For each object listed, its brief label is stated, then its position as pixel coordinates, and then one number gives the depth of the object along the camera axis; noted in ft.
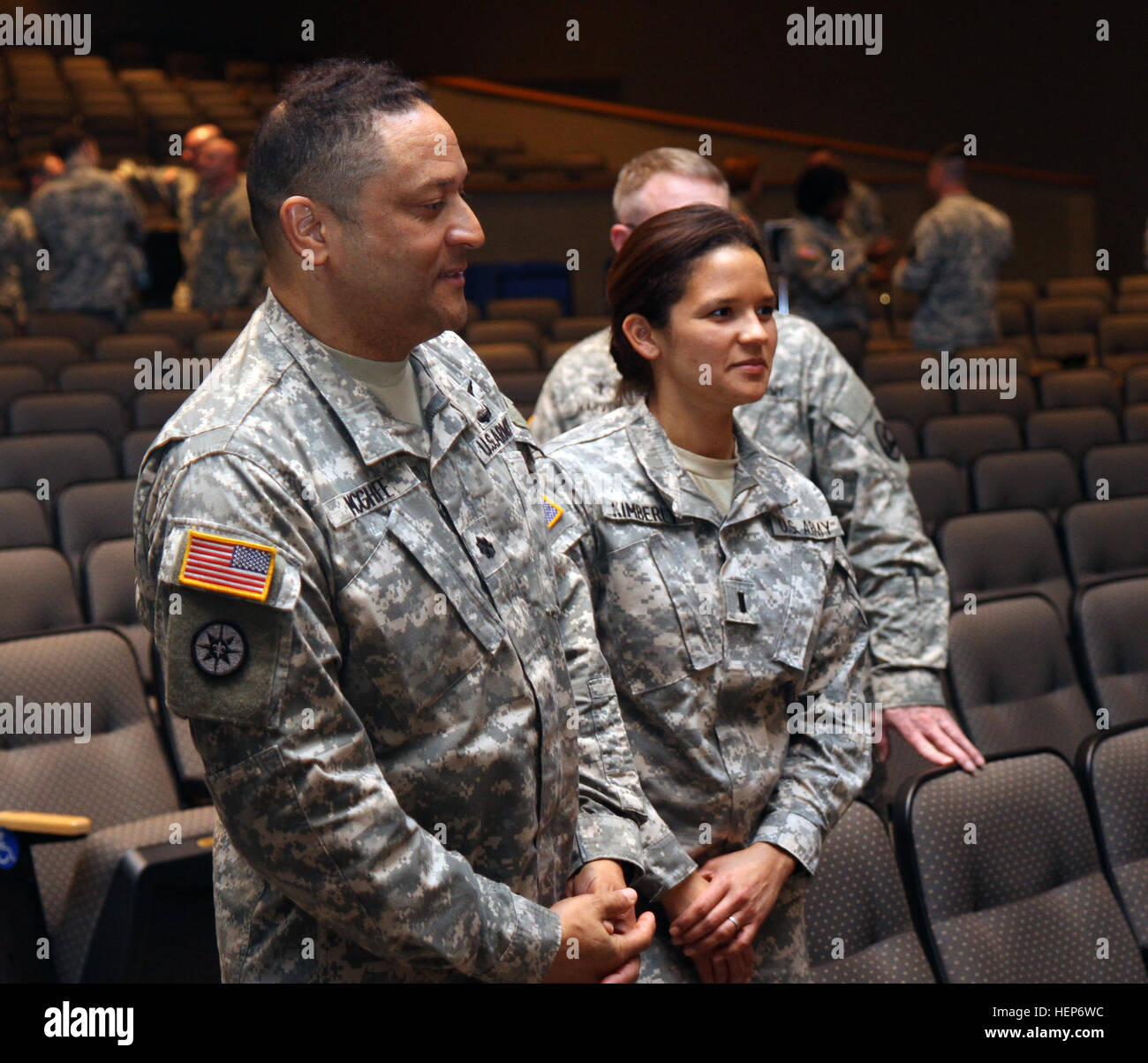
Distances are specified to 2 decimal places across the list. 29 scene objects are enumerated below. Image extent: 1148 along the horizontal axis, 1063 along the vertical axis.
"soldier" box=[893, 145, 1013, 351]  20.79
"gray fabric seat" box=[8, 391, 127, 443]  14.43
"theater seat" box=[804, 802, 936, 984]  6.06
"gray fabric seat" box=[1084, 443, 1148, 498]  13.47
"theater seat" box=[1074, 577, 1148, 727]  9.59
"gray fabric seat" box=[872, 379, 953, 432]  16.17
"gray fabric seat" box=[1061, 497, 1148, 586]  11.79
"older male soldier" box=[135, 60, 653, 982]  3.32
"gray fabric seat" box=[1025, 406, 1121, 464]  15.20
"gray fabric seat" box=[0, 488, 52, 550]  10.99
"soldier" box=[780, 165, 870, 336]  19.21
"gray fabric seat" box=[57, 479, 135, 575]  11.28
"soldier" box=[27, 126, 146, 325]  21.49
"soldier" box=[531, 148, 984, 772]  6.27
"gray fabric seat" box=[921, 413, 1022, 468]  14.51
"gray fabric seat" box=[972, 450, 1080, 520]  13.14
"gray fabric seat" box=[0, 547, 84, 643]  9.38
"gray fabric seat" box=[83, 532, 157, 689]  9.87
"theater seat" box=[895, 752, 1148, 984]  6.31
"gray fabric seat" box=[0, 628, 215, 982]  7.45
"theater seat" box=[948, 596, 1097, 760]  9.15
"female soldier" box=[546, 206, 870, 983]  4.82
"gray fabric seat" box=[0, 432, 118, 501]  12.71
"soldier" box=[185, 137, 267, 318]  20.77
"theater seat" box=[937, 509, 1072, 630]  11.14
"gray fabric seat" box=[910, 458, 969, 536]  12.82
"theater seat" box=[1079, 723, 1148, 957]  6.84
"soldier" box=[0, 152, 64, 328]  22.89
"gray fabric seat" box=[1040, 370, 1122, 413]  17.37
